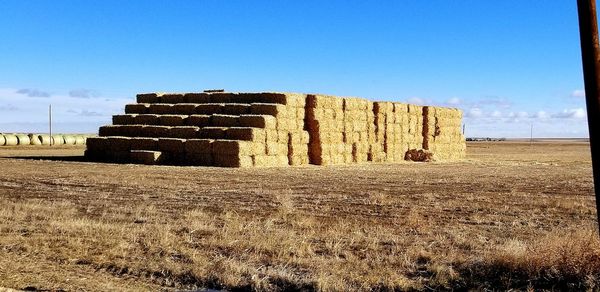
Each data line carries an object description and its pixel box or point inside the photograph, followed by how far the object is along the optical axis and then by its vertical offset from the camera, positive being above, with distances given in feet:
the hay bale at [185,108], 102.01 +7.03
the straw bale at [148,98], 108.78 +9.38
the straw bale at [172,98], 106.22 +9.10
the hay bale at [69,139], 194.39 +5.01
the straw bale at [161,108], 104.35 +7.27
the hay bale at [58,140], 187.83 +4.66
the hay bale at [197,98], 103.50 +8.81
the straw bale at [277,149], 91.23 +0.50
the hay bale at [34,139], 181.59 +4.85
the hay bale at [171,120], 99.52 +5.20
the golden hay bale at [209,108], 98.73 +6.79
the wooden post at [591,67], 21.66 +2.61
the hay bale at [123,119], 105.09 +5.69
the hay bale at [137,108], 107.14 +7.62
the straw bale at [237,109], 96.12 +6.43
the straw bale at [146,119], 102.47 +5.49
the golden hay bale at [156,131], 96.89 +3.48
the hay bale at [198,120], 96.84 +4.92
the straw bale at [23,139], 176.16 +4.76
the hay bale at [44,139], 185.52 +4.91
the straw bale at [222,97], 100.68 +8.63
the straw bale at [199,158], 88.12 -0.57
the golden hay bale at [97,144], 98.48 +1.77
